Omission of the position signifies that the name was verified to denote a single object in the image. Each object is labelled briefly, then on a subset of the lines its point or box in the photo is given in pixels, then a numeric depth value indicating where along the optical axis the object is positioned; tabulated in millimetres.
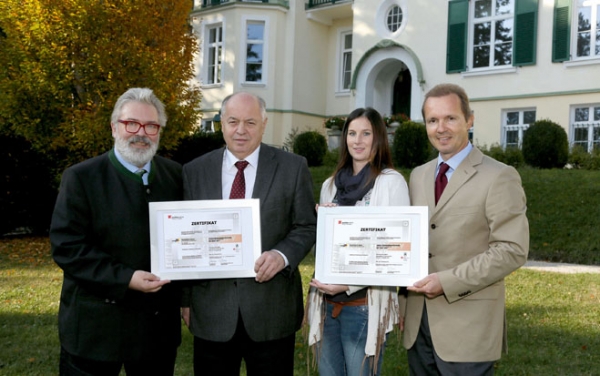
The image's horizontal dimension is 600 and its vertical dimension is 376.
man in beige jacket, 2973
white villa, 17188
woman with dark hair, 3328
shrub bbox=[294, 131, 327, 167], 18281
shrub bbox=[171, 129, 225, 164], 18469
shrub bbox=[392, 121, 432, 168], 15656
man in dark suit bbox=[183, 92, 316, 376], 3332
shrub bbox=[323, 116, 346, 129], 19125
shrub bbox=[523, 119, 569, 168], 14742
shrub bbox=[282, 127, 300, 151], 21266
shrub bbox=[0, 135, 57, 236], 13500
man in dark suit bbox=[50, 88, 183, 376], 3100
